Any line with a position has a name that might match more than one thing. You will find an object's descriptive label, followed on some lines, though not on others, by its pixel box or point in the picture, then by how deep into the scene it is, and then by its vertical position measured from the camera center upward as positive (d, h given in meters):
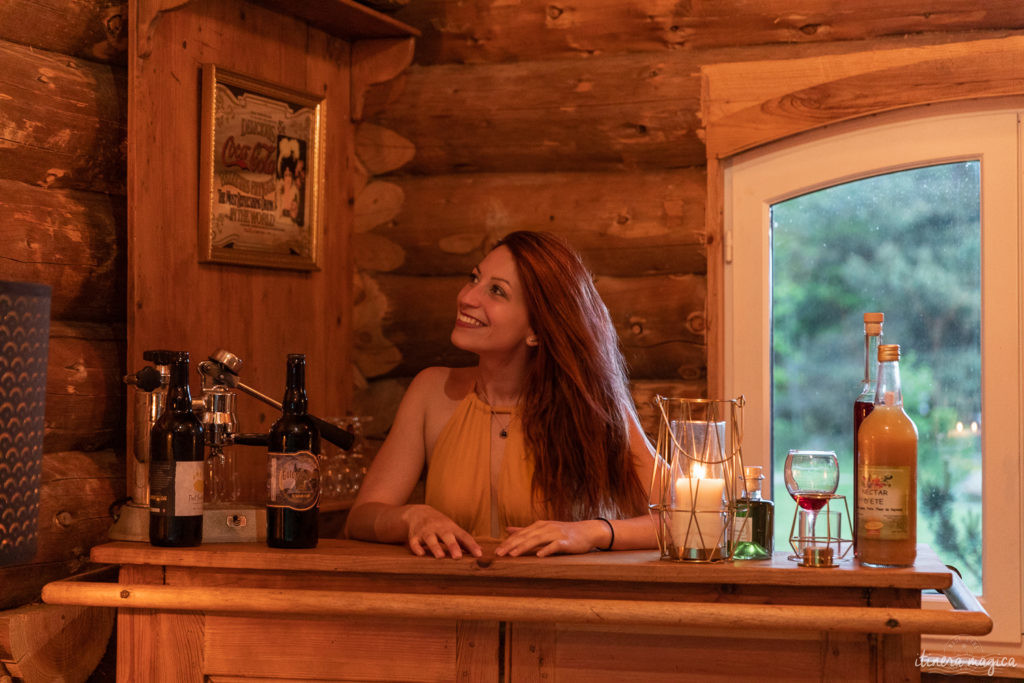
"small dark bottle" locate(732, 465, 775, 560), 3.30 -0.22
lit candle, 3.25 -0.19
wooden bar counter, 3.18 -0.33
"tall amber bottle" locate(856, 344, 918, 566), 3.23 -0.15
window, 4.08 +0.17
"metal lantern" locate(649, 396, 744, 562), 3.26 -0.15
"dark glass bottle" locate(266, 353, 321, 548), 3.35 -0.17
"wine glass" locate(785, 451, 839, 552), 3.26 -0.15
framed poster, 4.01 +0.45
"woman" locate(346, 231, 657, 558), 3.74 -0.10
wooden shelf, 4.16 +0.85
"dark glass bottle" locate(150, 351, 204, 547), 3.34 -0.16
